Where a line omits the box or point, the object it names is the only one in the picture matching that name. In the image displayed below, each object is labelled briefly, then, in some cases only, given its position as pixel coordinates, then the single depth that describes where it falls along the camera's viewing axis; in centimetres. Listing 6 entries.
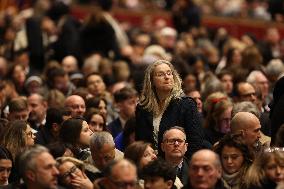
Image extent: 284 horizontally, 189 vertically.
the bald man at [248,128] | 1359
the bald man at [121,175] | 1105
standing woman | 1373
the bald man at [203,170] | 1123
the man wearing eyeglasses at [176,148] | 1307
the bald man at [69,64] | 2139
